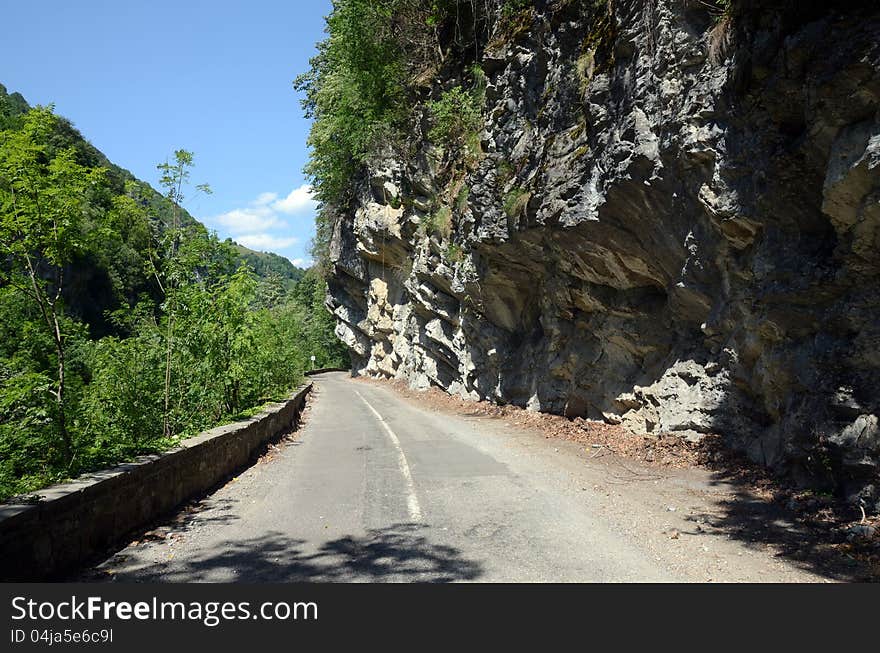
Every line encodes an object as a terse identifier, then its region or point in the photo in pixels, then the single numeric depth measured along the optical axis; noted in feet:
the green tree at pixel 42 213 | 20.17
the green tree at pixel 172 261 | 33.01
